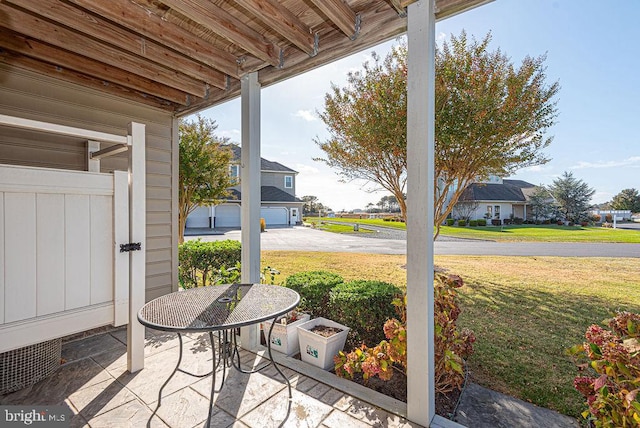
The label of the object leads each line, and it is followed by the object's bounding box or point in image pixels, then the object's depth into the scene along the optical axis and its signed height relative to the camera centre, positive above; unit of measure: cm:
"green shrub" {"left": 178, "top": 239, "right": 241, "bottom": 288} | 461 -77
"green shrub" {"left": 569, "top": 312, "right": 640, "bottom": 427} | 127 -77
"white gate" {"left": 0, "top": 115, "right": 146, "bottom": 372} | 183 -26
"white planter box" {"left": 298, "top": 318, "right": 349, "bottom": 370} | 241 -117
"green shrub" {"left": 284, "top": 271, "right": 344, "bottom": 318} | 305 -86
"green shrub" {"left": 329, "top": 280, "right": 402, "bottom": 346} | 265 -92
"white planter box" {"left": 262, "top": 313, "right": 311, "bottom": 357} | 266 -120
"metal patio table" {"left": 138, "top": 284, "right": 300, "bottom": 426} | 148 -59
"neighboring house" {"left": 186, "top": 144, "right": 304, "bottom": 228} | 1758 +43
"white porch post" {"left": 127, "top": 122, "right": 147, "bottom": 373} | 235 -22
